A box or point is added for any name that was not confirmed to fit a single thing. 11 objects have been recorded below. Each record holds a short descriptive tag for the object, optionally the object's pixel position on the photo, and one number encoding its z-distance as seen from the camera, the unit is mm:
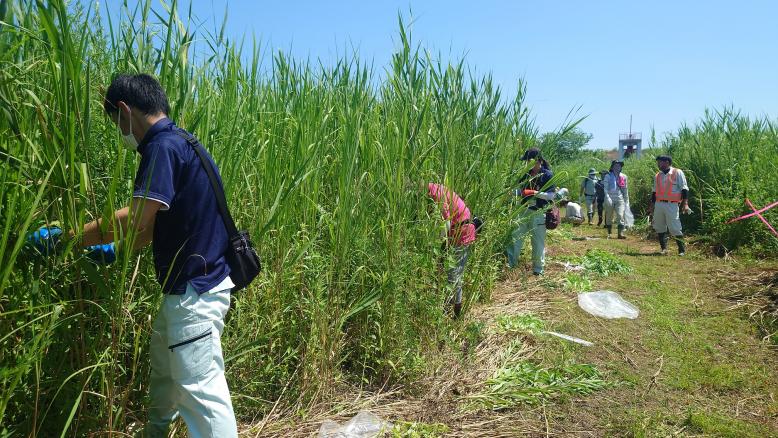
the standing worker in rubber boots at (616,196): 10938
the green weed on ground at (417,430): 2840
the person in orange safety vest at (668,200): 8898
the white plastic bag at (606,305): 5445
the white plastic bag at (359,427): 2768
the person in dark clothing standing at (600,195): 12664
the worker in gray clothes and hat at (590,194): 13227
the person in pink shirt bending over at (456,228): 3605
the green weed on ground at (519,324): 4594
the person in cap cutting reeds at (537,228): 6031
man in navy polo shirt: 1912
